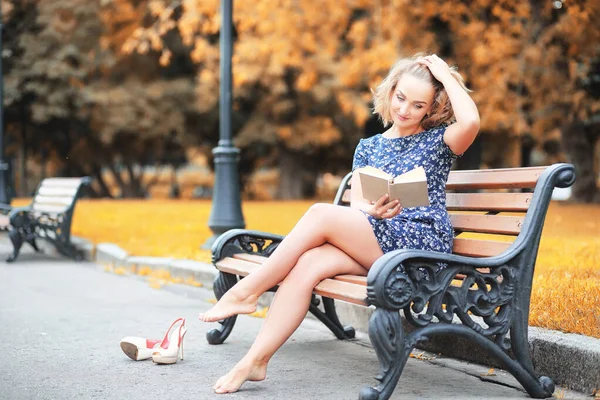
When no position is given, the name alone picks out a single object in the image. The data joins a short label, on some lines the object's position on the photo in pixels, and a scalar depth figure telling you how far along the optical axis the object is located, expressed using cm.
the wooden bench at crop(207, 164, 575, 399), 358
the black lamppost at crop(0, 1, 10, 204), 1652
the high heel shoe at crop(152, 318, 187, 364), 461
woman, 400
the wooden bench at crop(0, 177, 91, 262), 1030
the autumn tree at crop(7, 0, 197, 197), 2811
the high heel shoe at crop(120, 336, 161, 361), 465
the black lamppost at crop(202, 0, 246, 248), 908
